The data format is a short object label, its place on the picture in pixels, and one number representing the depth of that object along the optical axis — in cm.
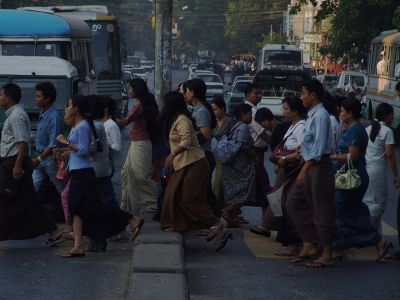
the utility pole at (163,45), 2345
